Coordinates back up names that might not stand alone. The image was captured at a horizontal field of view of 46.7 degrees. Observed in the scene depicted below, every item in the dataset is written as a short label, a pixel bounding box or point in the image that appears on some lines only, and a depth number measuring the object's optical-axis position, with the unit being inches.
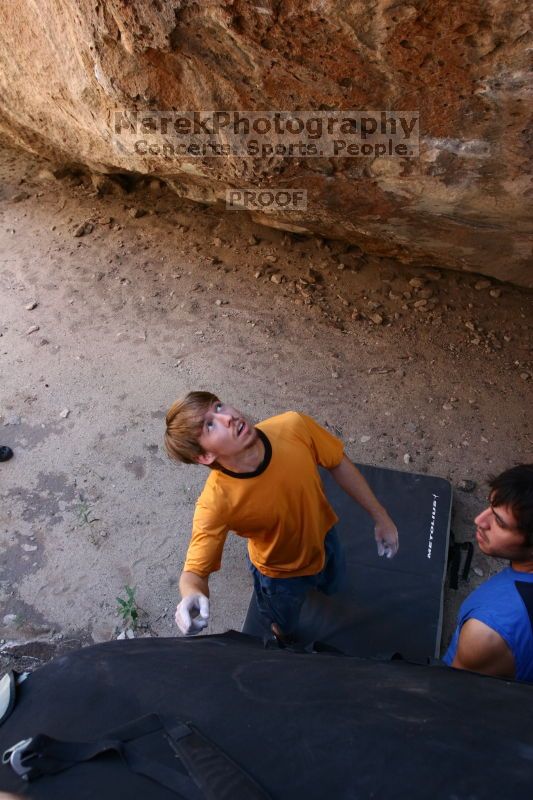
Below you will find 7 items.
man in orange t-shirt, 71.7
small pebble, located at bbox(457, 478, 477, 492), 125.9
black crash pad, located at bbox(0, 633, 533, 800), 40.5
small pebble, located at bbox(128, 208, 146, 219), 197.6
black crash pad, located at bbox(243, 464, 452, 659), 102.4
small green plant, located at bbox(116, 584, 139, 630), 108.1
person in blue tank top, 59.4
